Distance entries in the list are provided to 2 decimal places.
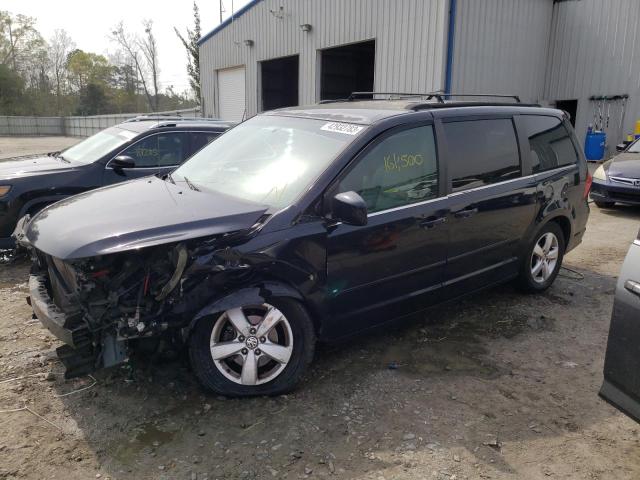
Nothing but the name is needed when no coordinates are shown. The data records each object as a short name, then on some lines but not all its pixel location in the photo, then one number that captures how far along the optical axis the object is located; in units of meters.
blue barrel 14.73
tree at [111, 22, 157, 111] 57.91
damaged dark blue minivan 2.84
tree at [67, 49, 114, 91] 59.03
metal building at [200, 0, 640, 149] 12.01
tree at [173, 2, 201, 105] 34.62
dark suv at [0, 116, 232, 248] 5.48
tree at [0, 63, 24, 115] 49.50
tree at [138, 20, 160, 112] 57.22
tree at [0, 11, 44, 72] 54.38
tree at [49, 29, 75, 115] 56.54
